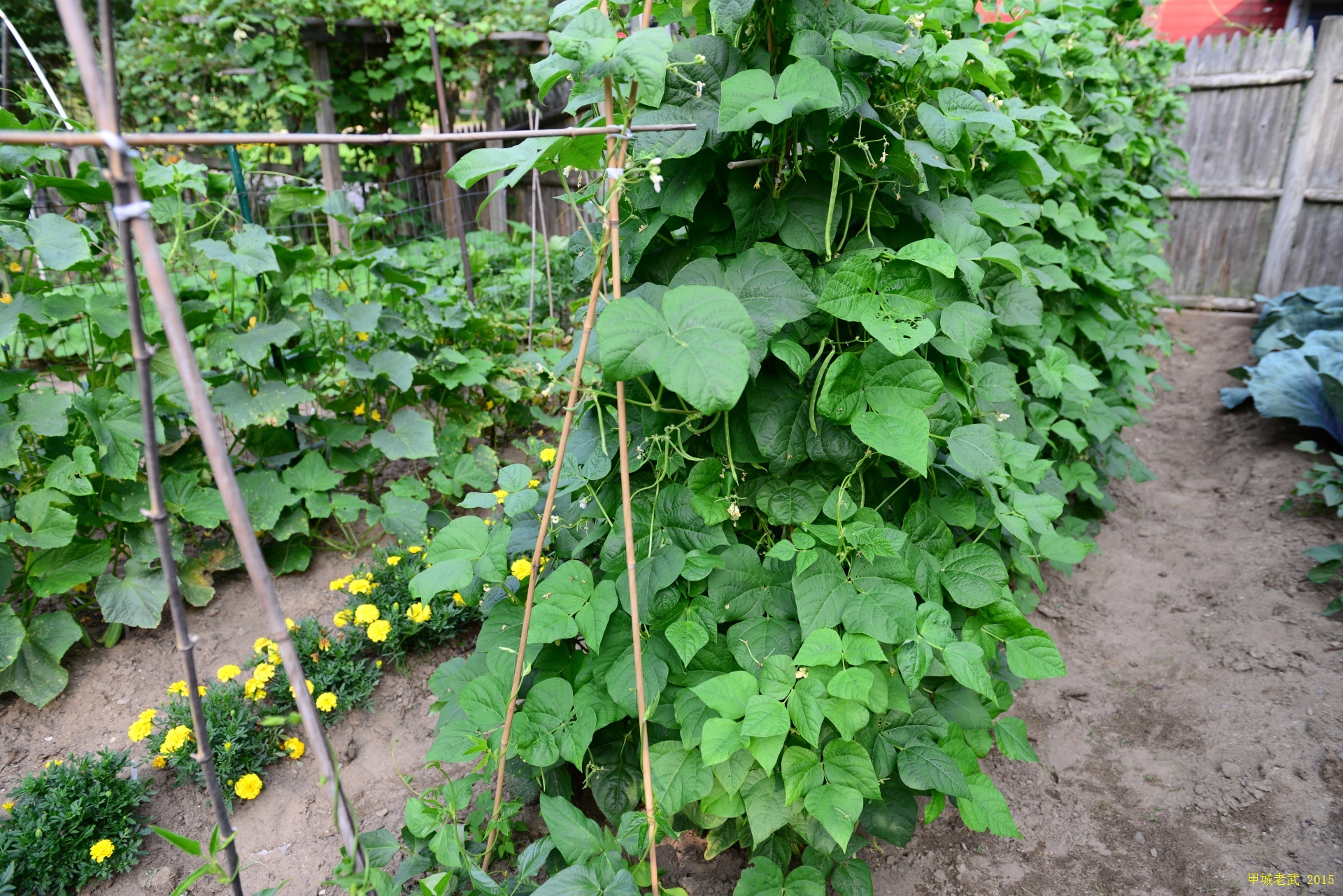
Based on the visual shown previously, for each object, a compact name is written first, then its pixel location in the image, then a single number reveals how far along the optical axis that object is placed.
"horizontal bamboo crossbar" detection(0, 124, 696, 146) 0.78
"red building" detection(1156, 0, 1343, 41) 10.68
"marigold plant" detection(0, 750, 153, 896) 1.77
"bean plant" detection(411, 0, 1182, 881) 1.33
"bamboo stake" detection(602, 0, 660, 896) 1.30
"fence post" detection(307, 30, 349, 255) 6.75
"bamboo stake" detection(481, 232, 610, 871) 1.35
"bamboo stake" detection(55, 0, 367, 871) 0.80
